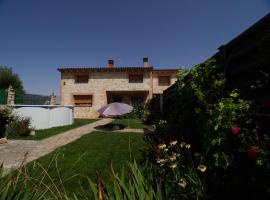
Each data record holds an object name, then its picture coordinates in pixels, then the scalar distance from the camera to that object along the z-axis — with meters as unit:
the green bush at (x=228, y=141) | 1.21
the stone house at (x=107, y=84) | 15.47
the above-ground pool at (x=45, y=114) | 7.44
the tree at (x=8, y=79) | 24.72
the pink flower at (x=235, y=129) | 1.27
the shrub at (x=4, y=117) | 5.57
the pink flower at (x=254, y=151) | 1.10
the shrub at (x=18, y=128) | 6.07
